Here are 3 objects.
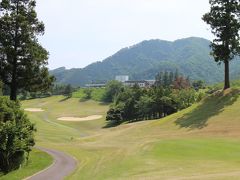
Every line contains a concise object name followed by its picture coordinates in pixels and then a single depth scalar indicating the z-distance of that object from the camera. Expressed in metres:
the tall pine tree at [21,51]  41.22
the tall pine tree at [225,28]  61.31
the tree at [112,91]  192.69
